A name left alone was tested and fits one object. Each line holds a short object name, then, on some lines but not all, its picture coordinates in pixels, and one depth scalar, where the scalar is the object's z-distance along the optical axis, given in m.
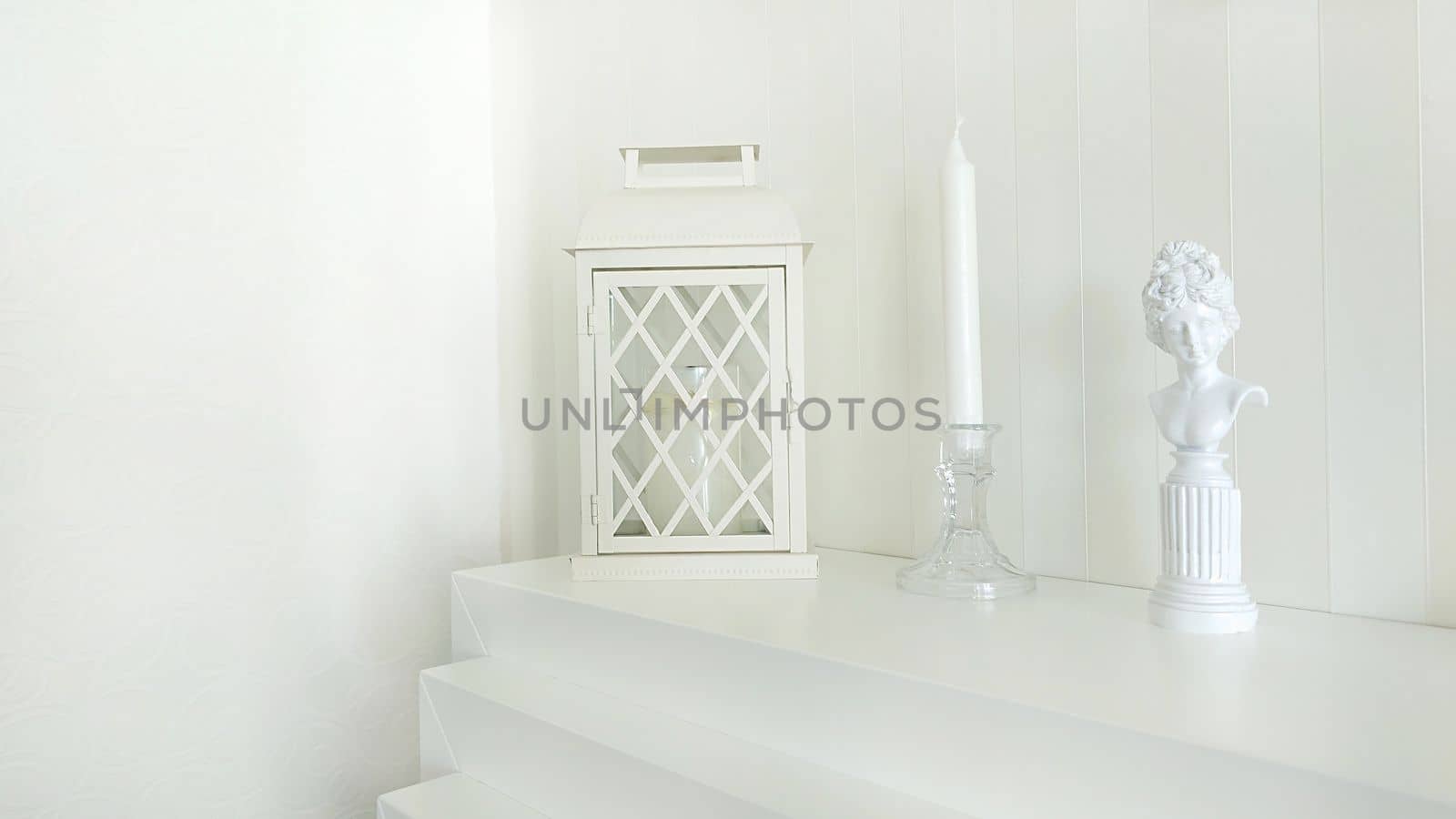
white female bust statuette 0.72
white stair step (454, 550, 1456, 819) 0.49
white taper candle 0.89
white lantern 1.00
